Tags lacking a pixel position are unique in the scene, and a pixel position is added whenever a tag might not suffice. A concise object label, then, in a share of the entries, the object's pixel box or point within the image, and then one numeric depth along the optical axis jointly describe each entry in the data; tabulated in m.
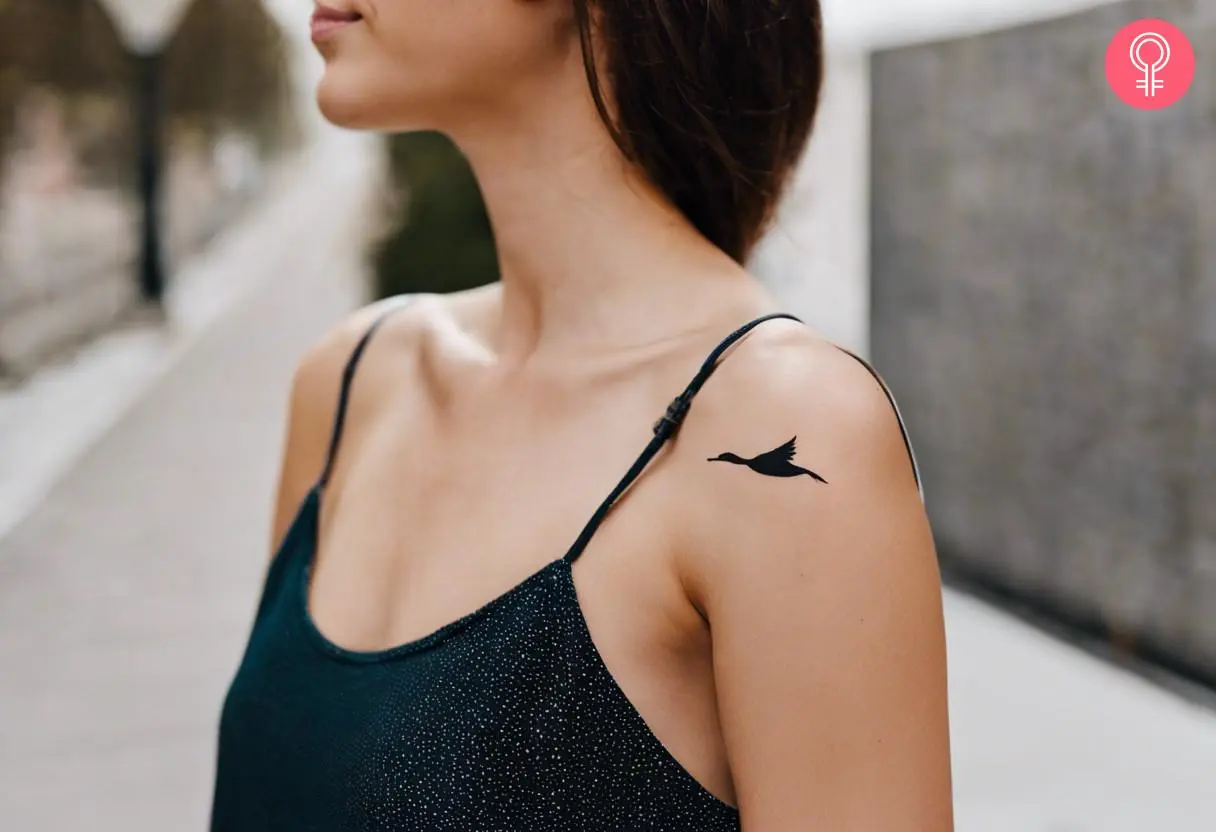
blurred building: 3.29
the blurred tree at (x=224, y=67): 11.36
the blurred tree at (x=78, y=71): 6.39
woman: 0.77
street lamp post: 9.66
